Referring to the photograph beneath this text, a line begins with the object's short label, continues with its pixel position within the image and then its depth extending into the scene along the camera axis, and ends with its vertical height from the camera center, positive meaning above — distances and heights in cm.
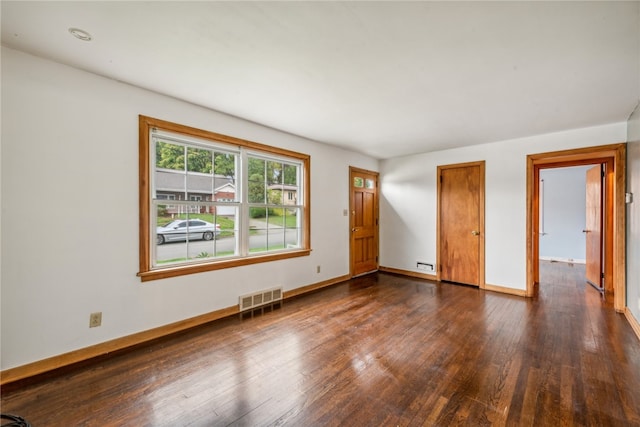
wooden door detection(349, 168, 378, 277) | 517 -14
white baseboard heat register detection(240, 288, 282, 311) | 338 -110
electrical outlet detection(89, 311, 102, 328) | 231 -90
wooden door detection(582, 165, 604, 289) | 430 -19
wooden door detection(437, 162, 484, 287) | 449 -16
